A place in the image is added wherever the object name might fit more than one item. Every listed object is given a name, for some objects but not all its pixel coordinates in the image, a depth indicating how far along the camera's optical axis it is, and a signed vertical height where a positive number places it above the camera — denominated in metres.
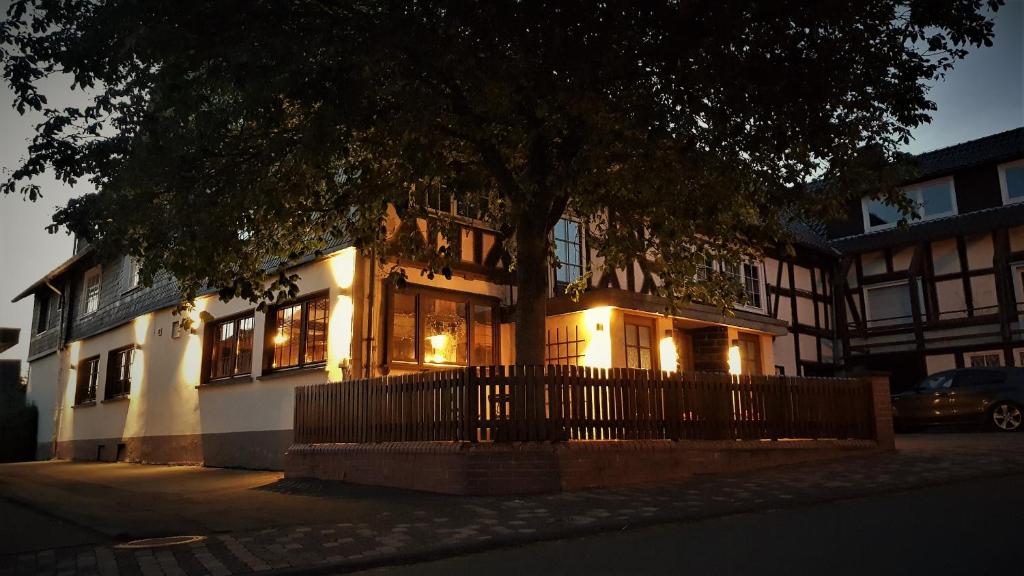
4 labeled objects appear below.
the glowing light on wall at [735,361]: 17.58 +1.52
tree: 8.00 +3.57
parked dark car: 17.11 +0.61
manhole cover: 6.16 -0.85
